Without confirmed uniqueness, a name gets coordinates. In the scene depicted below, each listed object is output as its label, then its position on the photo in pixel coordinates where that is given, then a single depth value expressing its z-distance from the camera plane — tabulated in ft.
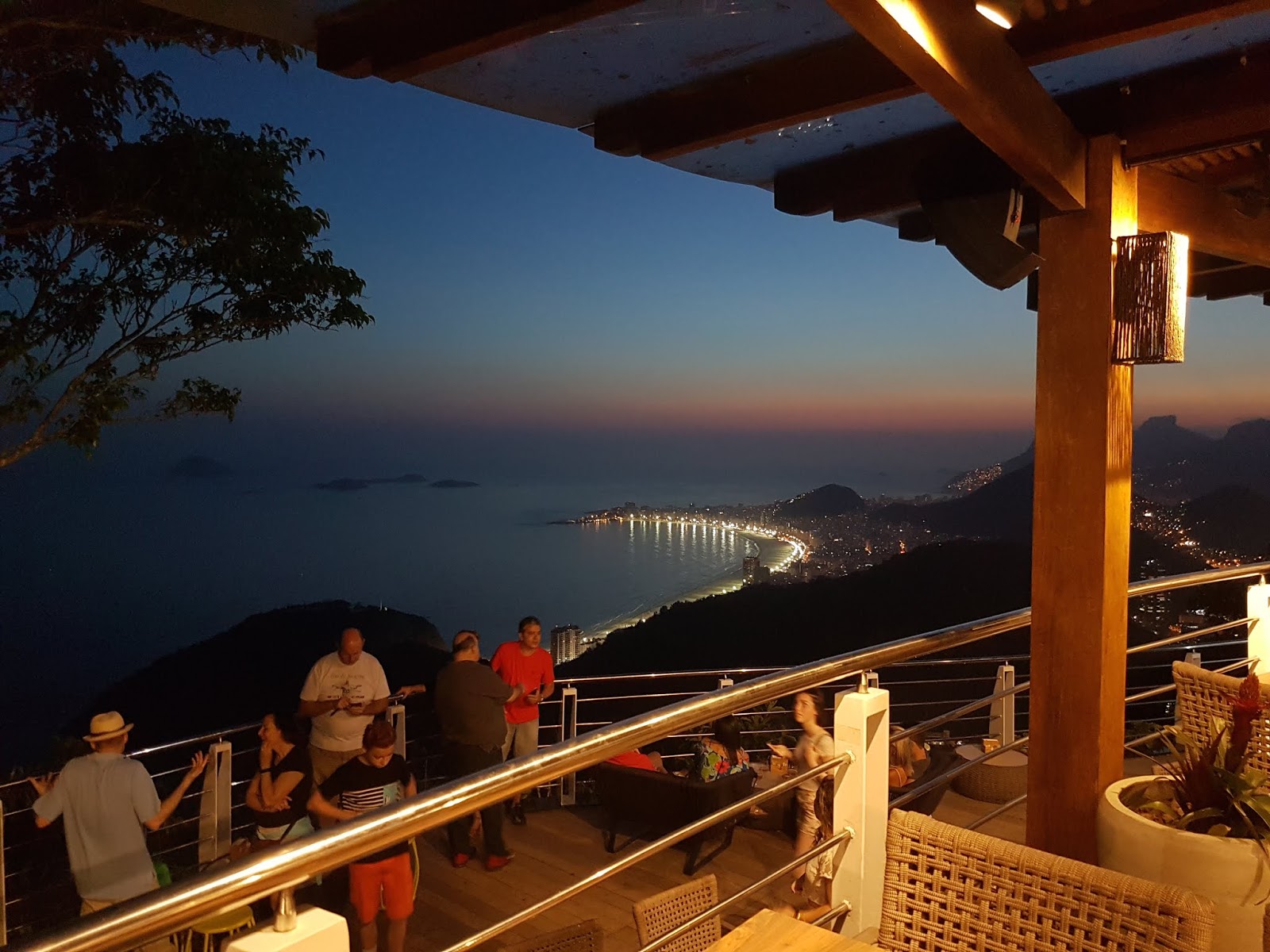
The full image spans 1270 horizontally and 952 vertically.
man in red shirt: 21.63
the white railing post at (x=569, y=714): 23.91
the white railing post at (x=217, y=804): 18.58
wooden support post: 9.45
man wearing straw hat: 14.51
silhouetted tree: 23.39
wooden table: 5.24
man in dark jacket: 19.85
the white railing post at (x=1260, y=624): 13.57
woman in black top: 17.58
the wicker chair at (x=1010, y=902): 4.98
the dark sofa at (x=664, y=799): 19.27
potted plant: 7.70
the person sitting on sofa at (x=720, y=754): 19.98
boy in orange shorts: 15.44
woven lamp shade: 9.17
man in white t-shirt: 19.53
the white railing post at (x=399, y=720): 21.83
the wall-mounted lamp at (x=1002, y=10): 6.05
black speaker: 9.94
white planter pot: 7.68
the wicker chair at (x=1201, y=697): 9.95
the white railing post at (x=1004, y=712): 22.21
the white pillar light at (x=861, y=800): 7.66
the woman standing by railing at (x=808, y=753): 14.48
